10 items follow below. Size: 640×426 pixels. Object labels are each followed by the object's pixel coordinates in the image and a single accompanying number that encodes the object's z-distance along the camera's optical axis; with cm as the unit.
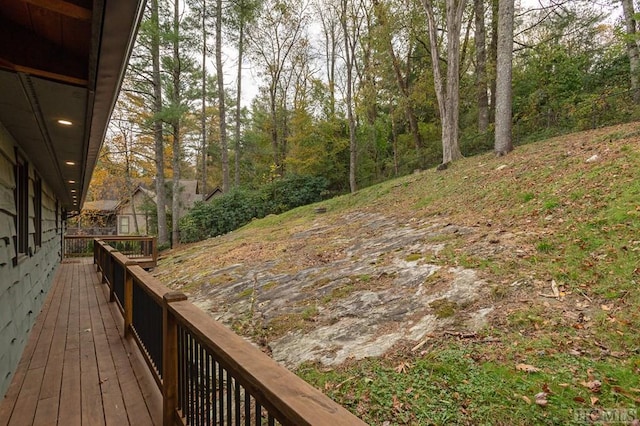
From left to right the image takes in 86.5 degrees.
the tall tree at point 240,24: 1523
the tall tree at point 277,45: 1866
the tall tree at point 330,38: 1662
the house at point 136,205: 2742
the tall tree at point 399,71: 1463
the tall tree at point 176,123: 1418
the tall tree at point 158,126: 1274
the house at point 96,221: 2581
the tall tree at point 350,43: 1561
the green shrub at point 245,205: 1577
